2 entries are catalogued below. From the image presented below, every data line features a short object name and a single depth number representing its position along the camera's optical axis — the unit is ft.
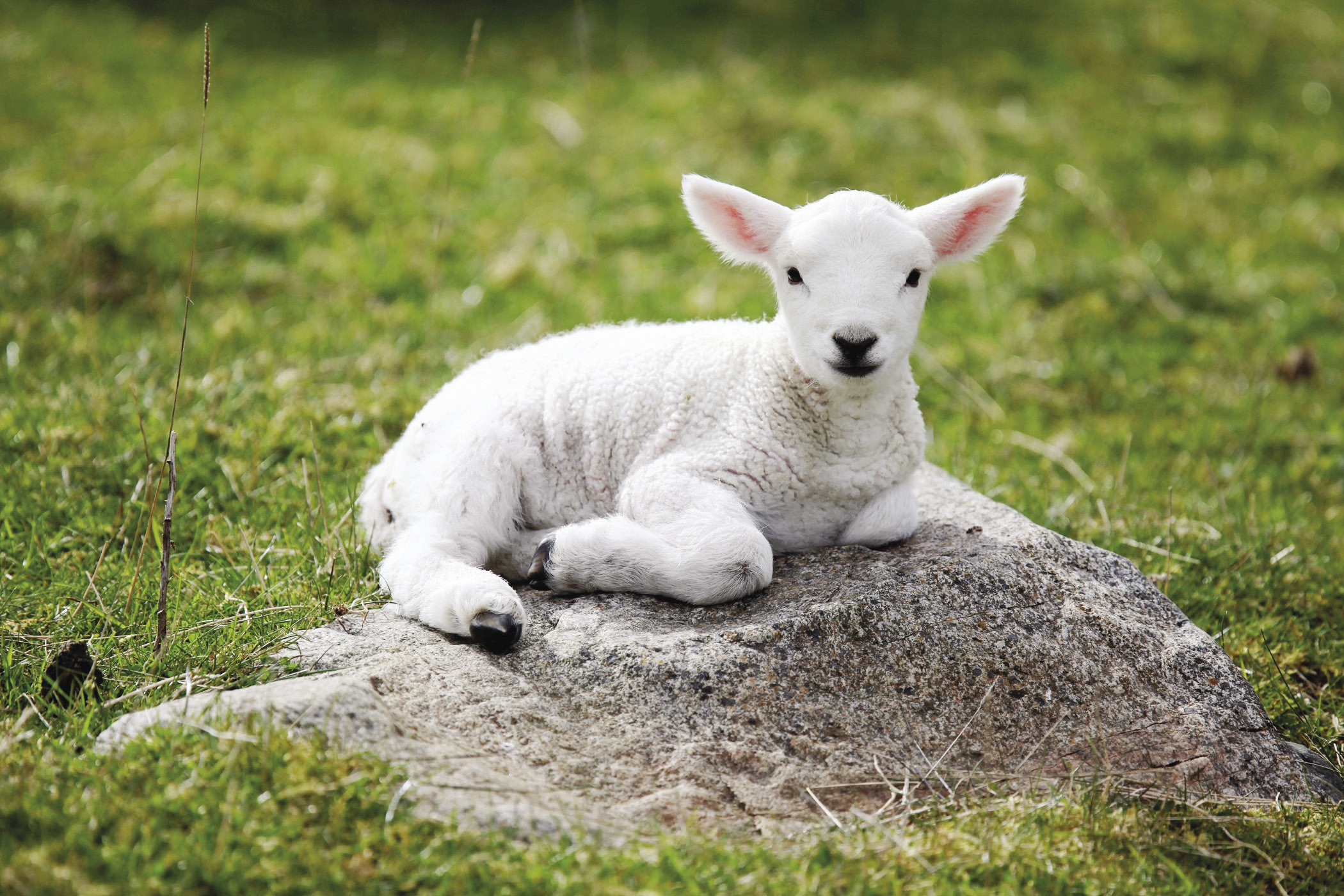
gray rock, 22.93
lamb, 28.09
